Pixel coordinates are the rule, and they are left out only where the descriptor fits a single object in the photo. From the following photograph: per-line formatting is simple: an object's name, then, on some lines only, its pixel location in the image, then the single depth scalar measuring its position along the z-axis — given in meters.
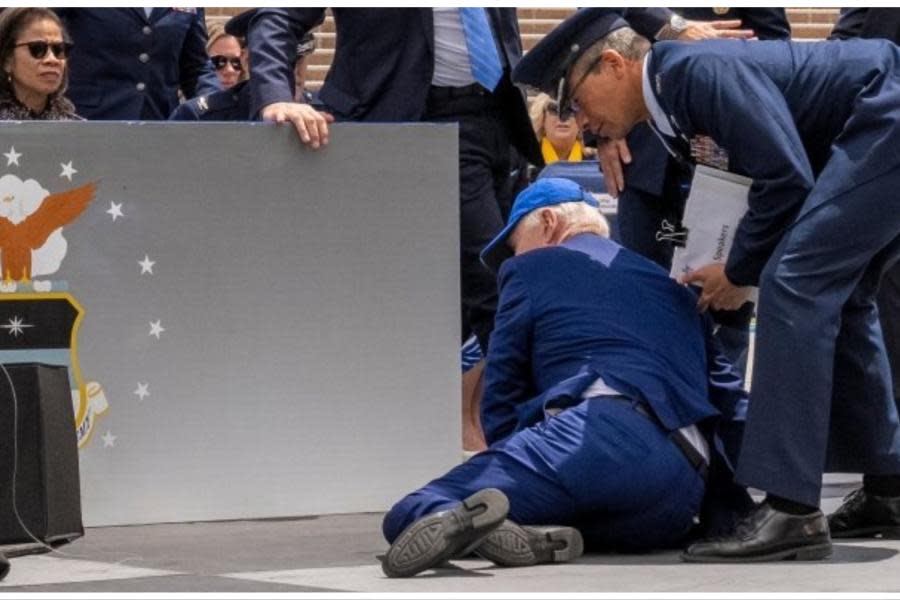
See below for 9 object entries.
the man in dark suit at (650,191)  11.31
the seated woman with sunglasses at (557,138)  22.09
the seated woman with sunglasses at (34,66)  12.37
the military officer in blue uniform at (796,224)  9.24
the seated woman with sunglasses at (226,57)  16.23
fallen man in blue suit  9.36
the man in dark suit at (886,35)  12.36
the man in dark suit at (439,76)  11.86
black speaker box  9.45
